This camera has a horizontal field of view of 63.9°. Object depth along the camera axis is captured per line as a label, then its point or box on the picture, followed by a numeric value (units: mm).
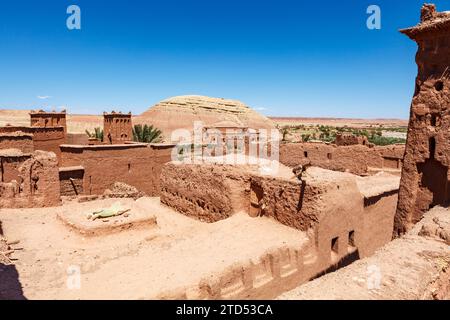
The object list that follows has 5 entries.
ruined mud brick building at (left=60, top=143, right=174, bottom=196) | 17469
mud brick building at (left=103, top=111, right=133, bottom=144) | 27594
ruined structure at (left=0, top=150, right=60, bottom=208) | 13742
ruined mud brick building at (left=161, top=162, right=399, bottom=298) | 8191
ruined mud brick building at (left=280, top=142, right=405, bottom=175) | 20062
